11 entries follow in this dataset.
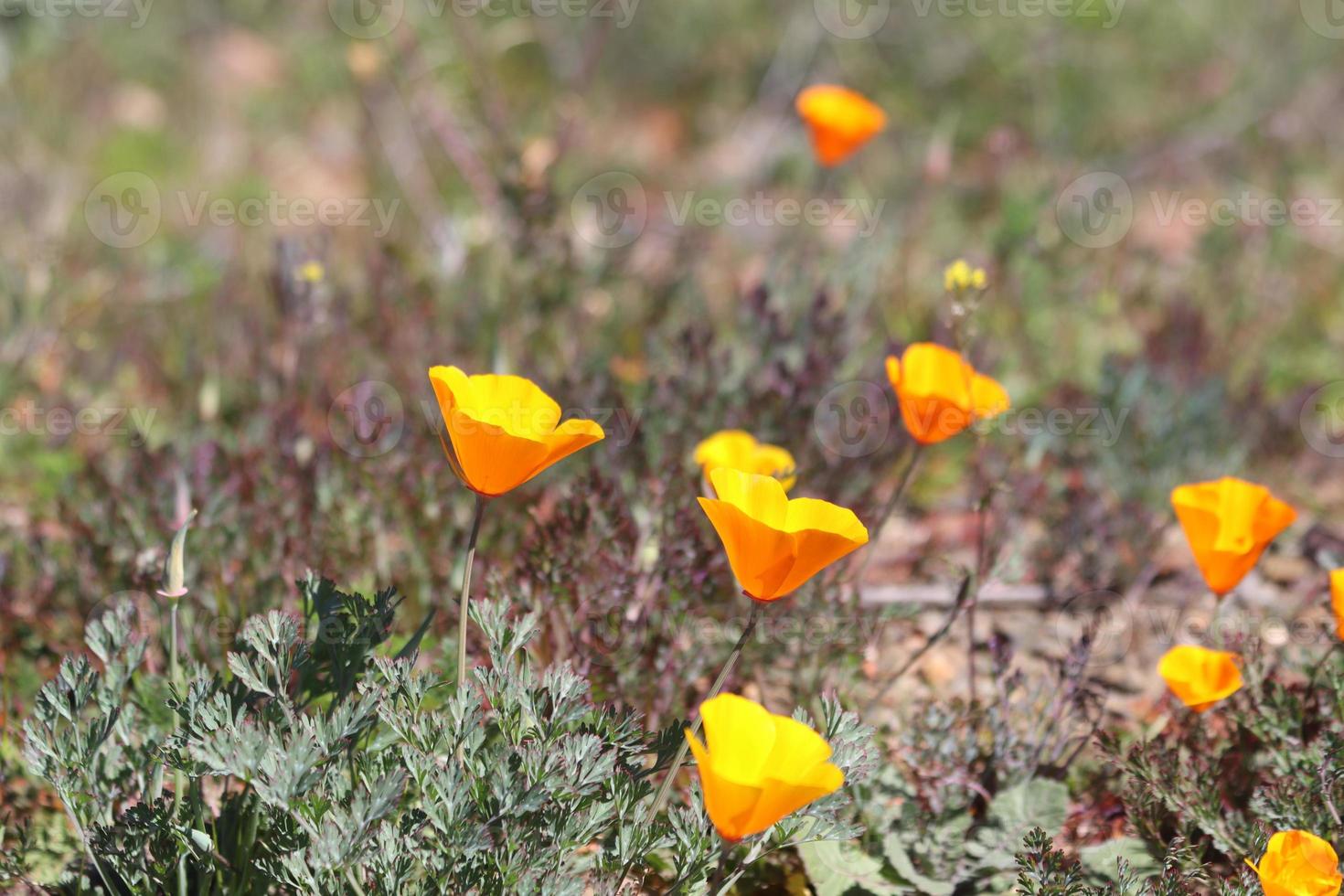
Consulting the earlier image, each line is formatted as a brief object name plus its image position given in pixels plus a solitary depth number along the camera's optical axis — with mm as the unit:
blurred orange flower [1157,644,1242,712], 1654
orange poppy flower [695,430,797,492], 1714
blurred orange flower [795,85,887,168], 1896
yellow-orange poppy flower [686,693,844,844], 1558
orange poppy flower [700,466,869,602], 1585
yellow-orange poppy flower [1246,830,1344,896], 1613
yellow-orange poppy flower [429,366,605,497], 1586
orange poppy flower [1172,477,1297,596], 1674
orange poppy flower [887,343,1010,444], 1698
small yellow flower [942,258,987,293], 1724
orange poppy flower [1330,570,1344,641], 1645
